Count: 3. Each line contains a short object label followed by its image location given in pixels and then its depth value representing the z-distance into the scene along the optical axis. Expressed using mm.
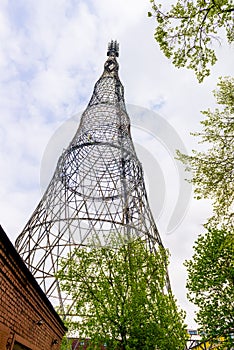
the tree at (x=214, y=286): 10477
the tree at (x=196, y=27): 4605
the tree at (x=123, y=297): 9008
